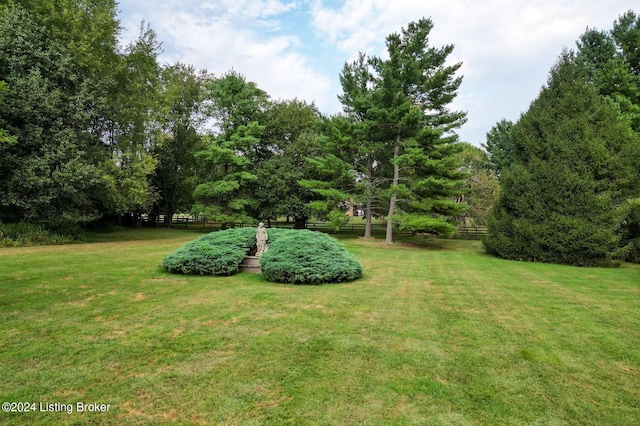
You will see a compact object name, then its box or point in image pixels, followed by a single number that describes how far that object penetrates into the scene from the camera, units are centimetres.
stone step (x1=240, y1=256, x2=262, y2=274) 1087
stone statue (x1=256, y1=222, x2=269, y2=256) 1096
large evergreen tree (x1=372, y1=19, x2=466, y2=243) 1978
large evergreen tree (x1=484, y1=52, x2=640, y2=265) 1363
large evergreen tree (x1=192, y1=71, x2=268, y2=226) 2628
